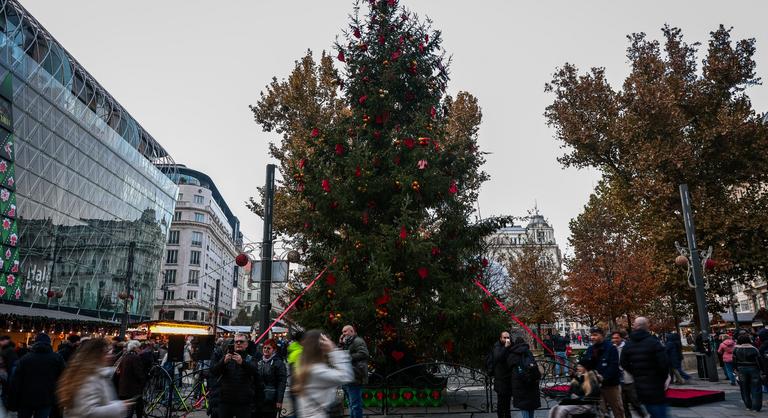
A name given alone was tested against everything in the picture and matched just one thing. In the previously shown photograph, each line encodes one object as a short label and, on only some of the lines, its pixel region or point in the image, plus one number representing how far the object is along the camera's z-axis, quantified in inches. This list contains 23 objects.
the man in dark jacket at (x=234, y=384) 260.1
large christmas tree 461.4
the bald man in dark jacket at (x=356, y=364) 341.2
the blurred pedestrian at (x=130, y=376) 374.9
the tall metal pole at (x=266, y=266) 399.2
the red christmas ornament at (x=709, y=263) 700.7
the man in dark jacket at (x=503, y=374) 344.8
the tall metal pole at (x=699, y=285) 630.5
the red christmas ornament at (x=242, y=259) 478.2
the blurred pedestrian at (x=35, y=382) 306.7
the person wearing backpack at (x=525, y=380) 320.8
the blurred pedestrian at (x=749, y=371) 413.7
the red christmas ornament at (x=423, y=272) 462.0
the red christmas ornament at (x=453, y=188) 516.1
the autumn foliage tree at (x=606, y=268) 1293.1
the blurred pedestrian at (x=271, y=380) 297.3
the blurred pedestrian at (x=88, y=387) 174.7
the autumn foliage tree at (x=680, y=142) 912.9
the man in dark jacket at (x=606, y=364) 325.7
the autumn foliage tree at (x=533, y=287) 1529.3
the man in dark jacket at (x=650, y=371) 278.5
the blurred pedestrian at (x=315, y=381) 191.5
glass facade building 1509.6
